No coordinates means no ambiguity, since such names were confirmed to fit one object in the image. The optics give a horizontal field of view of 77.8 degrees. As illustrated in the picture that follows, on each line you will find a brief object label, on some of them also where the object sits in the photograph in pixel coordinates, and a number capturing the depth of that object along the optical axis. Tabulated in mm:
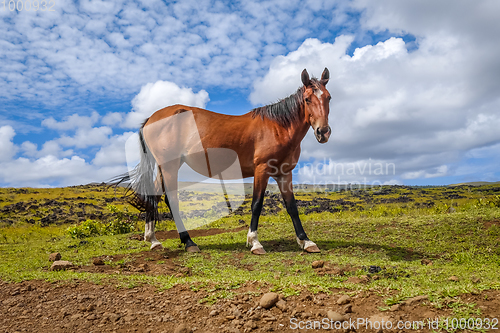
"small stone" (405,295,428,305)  3157
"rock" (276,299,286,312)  3198
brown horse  6934
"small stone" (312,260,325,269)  5457
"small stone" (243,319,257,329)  2959
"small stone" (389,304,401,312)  3049
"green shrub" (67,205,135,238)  11695
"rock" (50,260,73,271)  5973
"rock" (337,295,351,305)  3234
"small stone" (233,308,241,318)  3152
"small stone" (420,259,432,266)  5918
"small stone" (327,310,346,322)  2914
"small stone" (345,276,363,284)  4352
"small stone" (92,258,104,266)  6340
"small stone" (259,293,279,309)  3257
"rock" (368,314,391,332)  2850
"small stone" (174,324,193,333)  2976
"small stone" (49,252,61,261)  6895
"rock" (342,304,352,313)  3057
